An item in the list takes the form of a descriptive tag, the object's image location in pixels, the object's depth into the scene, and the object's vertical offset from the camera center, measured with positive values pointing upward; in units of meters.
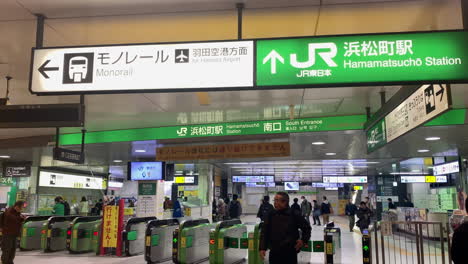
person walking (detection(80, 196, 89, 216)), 17.20 -1.08
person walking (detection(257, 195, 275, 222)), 10.85 -0.56
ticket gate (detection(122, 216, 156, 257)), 9.41 -1.21
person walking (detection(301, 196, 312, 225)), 18.70 -1.05
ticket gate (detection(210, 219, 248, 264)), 7.67 -1.12
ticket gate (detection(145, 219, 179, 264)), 8.23 -1.18
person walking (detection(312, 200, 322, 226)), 20.45 -1.35
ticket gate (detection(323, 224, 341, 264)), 6.25 -0.90
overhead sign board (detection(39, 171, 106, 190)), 18.23 +0.28
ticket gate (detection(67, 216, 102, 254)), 9.86 -1.24
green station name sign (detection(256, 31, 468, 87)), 3.12 +1.02
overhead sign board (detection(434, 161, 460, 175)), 12.41 +0.59
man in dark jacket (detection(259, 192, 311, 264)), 4.22 -0.51
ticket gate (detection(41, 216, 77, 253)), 10.07 -1.24
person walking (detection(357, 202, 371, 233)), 12.80 -0.95
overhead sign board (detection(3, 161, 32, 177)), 14.70 +0.64
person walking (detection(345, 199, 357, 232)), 15.90 -1.08
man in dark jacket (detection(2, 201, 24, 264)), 6.78 -0.79
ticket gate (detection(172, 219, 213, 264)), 7.93 -1.18
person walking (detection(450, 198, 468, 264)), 2.62 -0.39
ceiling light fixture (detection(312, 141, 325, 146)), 9.71 +1.06
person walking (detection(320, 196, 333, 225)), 17.11 -1.05
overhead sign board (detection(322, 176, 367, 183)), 22.33 +0.38
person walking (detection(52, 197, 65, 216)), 12.61 -0.70
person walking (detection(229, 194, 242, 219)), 14.66 -0.89
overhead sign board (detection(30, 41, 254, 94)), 3.35 +1.03
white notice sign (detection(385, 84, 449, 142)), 3.78 +0.84
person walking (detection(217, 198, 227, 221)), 17.79 -1.09
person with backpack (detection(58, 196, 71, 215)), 13.77 -0.77
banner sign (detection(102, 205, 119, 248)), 9.62 -0.98
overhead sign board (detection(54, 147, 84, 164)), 8.25 +0.67
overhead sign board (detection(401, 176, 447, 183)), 17.30 +0.30
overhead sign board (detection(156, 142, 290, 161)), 8.94 +0.81
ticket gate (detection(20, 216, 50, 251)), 10.48 -1.31
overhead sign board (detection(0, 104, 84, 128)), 4.33 +0.79
